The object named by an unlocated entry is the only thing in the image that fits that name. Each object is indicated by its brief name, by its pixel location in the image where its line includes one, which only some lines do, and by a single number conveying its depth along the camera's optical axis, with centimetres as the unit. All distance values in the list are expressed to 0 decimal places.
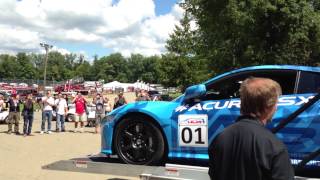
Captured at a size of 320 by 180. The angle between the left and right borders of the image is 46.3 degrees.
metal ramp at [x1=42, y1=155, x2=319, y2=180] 426
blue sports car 433
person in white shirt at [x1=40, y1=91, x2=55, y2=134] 1454
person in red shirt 1523
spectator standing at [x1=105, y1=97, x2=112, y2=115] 1673
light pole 4379
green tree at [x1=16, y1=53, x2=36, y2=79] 11403
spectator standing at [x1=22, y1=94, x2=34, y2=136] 1394
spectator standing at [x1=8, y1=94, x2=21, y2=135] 1448
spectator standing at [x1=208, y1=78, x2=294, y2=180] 191
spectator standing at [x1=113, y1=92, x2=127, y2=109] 1477
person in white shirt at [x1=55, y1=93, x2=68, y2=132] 1485
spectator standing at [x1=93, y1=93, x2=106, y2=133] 1537
